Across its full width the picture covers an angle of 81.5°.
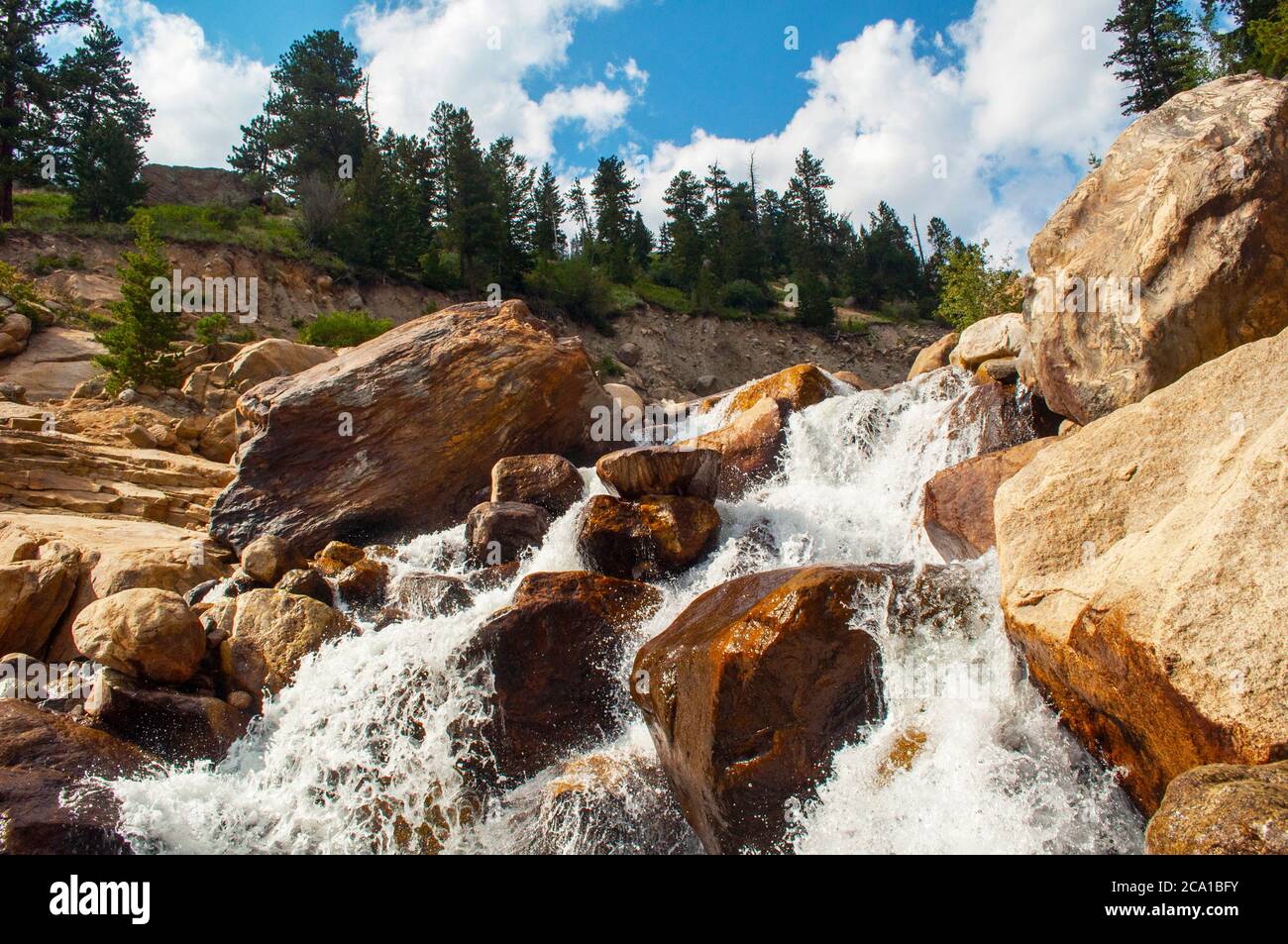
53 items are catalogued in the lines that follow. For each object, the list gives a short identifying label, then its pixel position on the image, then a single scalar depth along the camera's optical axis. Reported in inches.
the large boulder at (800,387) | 627.8
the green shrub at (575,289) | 1721.2
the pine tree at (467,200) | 1551.4
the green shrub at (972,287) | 1049.5
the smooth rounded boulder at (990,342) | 515.8
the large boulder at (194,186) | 1818.4
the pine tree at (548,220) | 1882.4
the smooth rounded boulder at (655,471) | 438.3
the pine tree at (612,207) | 2203.5
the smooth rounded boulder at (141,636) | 333.4
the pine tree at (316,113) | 1749.5
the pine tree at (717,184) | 2605.8
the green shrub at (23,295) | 934.4
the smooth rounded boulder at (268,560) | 493.7
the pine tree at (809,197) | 2729.3
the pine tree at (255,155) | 1964.8
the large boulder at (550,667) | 323.0
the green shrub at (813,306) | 2085.4
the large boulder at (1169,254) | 300.7
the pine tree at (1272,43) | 1080.2
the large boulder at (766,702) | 228.2
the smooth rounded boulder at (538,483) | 536.1
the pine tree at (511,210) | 1643.7
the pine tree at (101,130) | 1289.4
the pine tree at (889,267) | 2410.2
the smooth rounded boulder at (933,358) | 797.2
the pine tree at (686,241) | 2151.6
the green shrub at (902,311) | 2289.6
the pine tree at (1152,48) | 1444.4
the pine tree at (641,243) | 2361.0
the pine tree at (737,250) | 2170.3
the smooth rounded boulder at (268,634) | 368.5
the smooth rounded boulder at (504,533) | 480.4
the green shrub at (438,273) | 1547.7
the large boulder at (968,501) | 336.5
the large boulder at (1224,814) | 123.3
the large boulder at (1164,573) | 157.2
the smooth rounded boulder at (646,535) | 416.5
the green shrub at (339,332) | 1058.1
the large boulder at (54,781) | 237.1
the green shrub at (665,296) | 1978.3
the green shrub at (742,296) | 2081.7
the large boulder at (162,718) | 317.7
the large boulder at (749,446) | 561.6
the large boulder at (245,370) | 784.3
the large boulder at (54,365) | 845.8
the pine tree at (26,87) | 1257.4
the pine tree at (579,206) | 2828.5
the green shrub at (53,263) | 1106.7
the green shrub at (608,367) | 1551.4
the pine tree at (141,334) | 792.9
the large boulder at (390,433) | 570.6
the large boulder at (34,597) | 403.5
